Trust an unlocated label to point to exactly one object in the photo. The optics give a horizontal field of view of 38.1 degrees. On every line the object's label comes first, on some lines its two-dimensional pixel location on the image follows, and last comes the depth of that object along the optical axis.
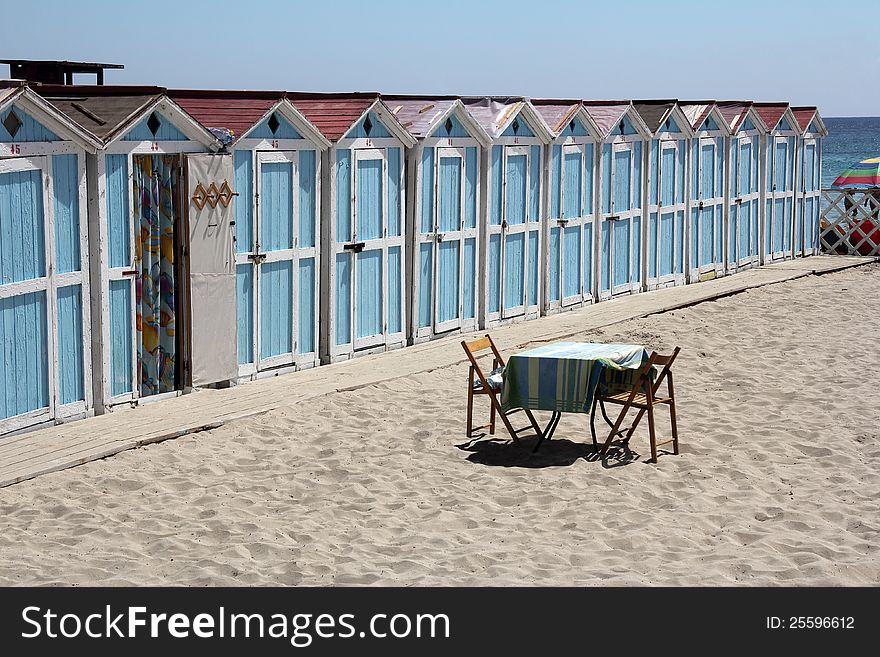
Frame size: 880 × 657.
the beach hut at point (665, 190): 16.84
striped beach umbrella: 22.52
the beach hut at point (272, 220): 10.55
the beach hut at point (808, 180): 21.31
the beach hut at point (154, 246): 9.28
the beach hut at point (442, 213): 12.62
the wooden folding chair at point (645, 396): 8.55
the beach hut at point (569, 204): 14.77
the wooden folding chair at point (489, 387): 9.08
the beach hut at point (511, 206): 13.73
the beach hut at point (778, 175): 20.17
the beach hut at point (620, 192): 15.79
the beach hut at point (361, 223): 11.55
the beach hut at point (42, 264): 8.44
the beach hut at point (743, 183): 18.81
